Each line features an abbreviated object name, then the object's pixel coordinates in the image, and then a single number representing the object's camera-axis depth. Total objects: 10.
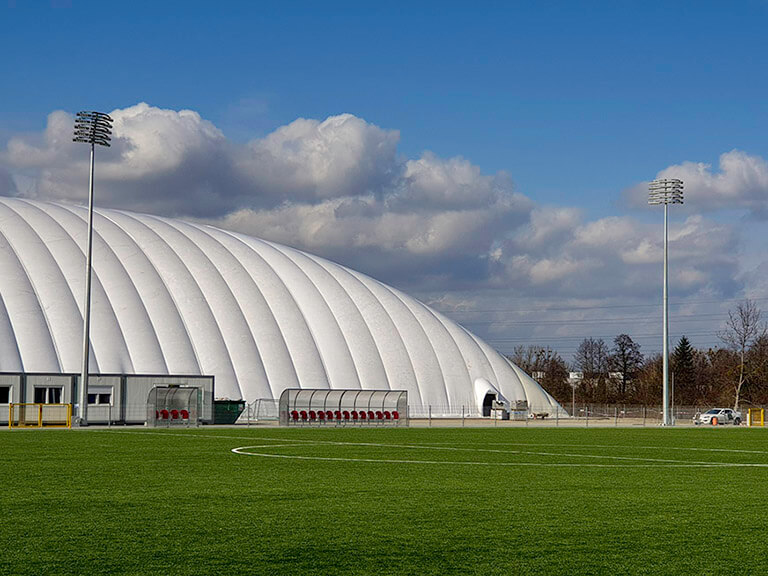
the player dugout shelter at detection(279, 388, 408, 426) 61.59
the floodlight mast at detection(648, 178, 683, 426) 75.56
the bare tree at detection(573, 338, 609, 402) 162.75
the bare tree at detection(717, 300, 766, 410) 119.31
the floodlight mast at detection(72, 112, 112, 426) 54.91
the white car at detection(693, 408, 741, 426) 83.31
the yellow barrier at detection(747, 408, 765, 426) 95.74
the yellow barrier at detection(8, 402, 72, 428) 55.56
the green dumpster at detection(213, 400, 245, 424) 63.81
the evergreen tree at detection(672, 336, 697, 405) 145.38
